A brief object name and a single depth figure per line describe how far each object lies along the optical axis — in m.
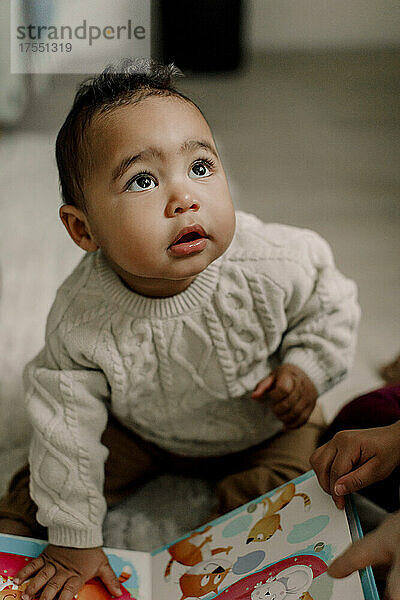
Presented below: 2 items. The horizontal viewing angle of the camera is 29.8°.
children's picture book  0.44
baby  0.49
